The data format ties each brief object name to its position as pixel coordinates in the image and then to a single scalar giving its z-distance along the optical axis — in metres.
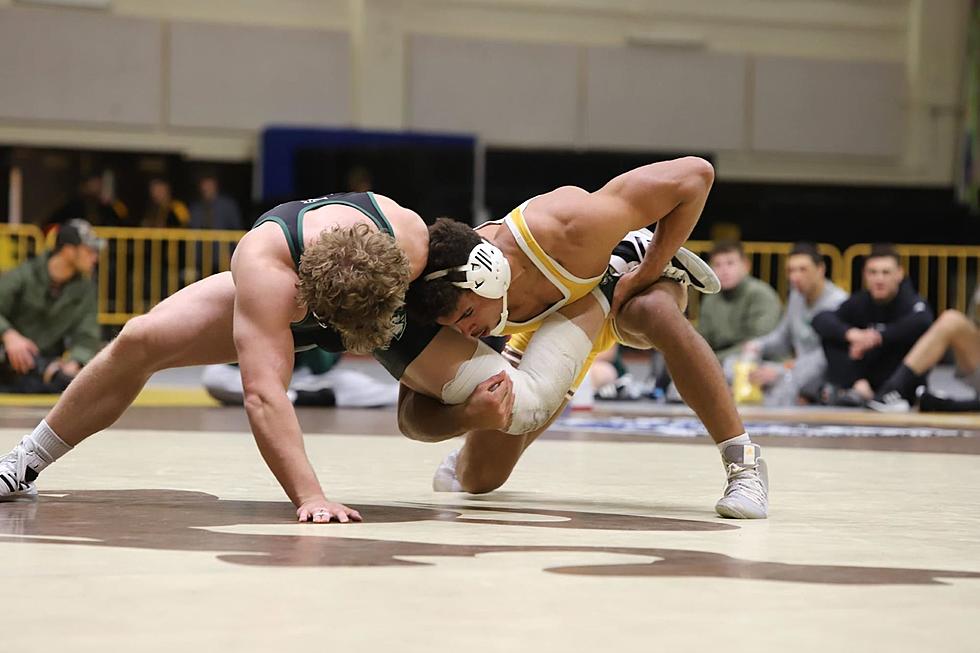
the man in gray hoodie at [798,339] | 16.12
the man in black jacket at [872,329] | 15.55
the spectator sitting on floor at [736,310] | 16.64
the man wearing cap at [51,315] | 15.12
